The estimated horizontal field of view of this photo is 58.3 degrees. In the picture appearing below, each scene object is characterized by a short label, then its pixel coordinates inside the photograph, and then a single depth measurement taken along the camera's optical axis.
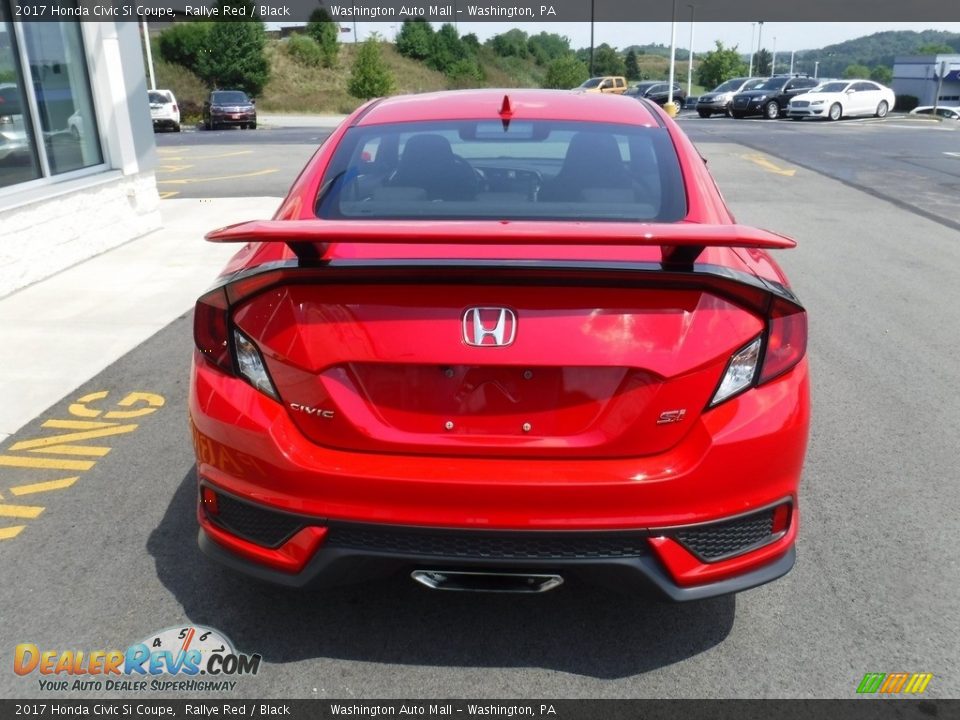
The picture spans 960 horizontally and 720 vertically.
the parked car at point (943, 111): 45.53
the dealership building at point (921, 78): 79.84
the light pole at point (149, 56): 41.54
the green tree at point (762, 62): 129.11
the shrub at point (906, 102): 56.66
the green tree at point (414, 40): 72.25
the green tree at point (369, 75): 51.00
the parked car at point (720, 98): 38.97
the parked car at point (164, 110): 32.38
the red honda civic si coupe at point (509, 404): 2.23
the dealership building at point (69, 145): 7.65
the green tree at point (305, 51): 62.44
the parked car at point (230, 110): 34.41
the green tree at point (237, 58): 51.59
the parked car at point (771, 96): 36.69
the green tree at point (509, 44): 95.88
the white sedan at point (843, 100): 33.94
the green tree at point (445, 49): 72.69
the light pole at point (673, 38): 52.22
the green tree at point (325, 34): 63.50
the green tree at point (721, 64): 85.31
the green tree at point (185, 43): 52.59
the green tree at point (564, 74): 64.19
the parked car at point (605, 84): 46.04
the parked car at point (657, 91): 45.37
